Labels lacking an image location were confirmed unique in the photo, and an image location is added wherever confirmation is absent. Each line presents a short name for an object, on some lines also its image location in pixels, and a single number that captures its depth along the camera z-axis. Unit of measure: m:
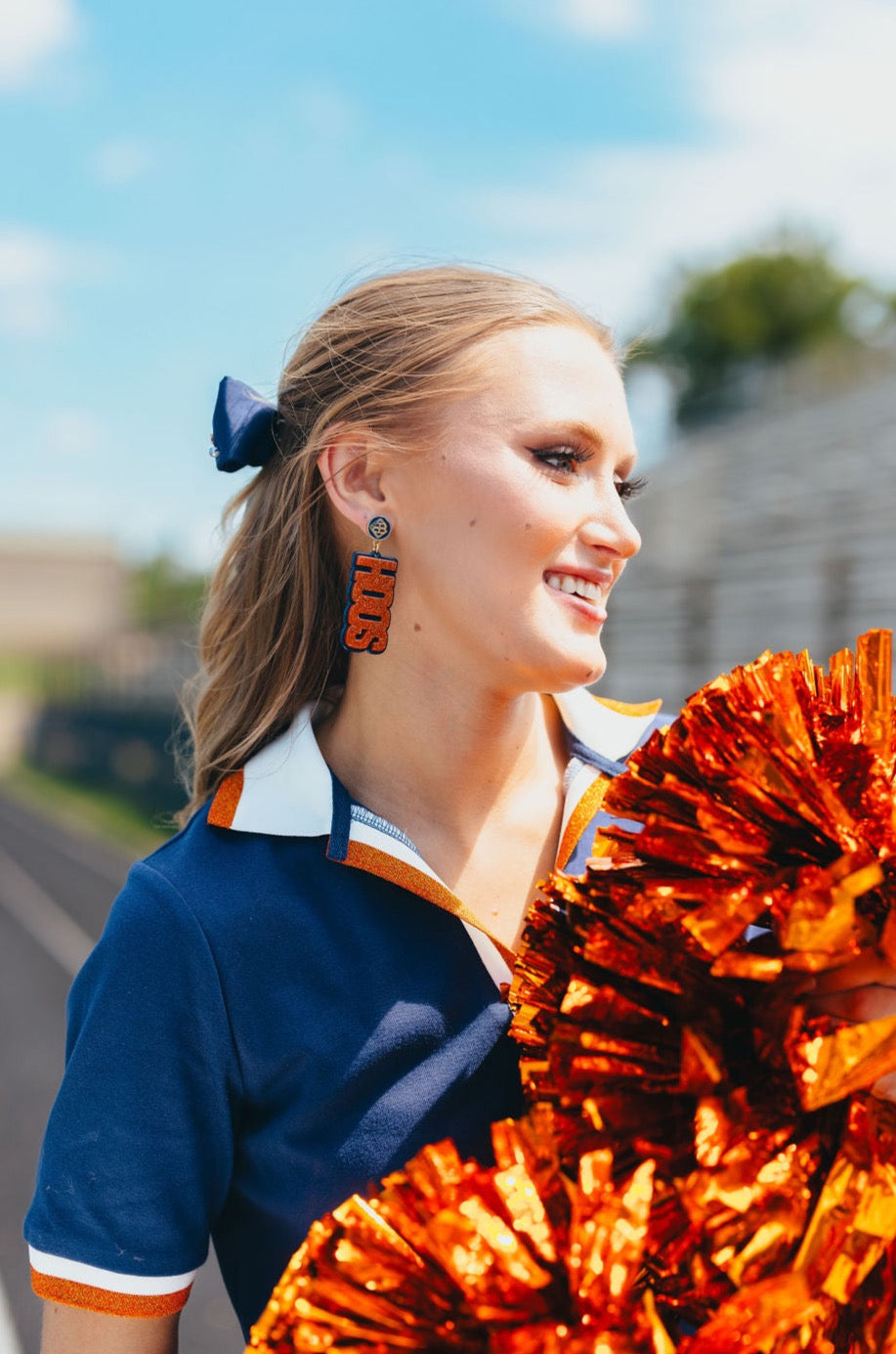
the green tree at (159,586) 61.47
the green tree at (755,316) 39.69
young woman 1.15
